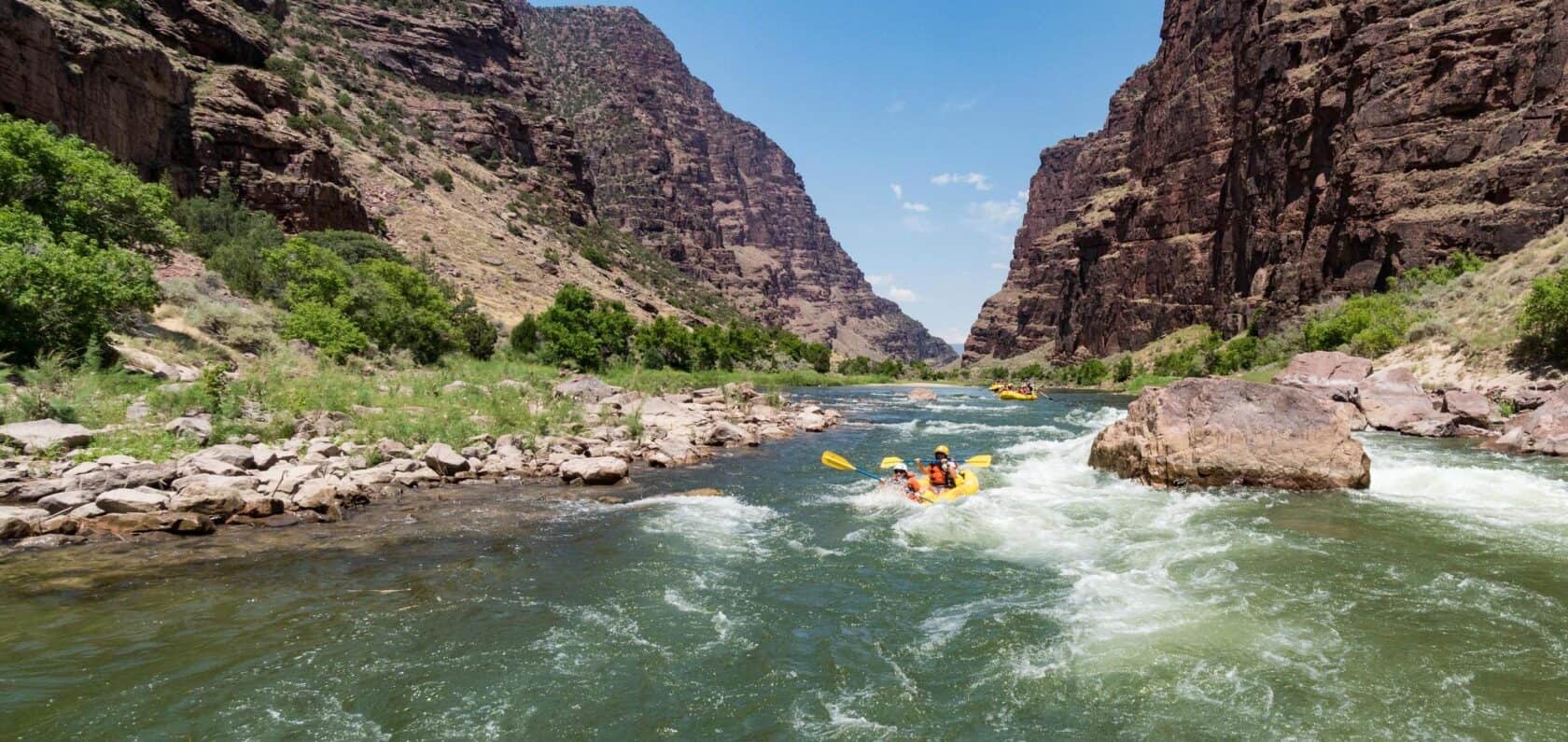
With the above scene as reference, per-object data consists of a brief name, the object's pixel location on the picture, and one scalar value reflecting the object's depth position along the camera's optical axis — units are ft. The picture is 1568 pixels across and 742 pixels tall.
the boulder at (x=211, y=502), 38.29
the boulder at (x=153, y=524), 35.88
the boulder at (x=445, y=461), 53.72
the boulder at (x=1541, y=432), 61.52
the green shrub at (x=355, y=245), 139.03
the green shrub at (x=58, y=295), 52.34
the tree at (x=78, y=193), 60.54
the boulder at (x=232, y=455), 44.68
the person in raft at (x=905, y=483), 51.52
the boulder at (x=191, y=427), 48.14
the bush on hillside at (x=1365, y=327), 135.64
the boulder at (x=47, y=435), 42.45
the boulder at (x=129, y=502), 36.96
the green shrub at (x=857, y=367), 362.76
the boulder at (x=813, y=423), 102.41
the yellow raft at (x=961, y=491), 50.03
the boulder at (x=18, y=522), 33.78
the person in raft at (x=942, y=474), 51.83
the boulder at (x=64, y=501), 36.14
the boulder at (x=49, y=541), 33.42
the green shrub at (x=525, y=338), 149.89
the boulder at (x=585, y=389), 95.72
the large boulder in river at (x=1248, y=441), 48.47
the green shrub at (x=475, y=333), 131.85
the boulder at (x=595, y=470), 55.16
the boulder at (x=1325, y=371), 101.24
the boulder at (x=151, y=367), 61.43
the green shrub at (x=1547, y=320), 88.17
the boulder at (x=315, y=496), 41.98
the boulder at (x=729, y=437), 80.23
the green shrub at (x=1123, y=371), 302.86
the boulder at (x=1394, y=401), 83.15
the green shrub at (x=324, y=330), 88.12
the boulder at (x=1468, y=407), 77.87
